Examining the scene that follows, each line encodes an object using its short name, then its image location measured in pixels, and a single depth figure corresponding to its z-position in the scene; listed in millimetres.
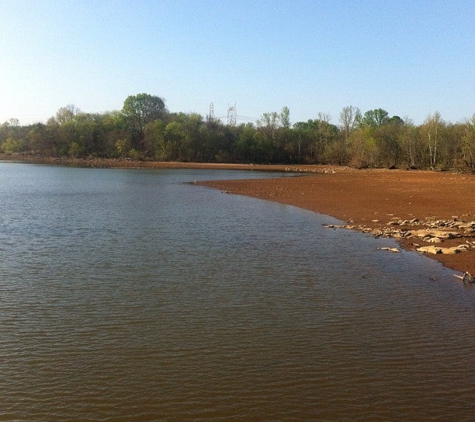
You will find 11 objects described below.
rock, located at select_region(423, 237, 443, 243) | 17422
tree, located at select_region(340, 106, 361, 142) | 118688
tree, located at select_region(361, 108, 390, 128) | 140375
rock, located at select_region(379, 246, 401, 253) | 16556
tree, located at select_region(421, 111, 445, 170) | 74562
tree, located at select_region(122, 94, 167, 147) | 125475
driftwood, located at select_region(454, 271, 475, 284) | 12542
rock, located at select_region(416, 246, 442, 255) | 15903
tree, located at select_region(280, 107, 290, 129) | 130375
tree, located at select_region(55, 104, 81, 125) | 137250
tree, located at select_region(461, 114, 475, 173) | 57875
